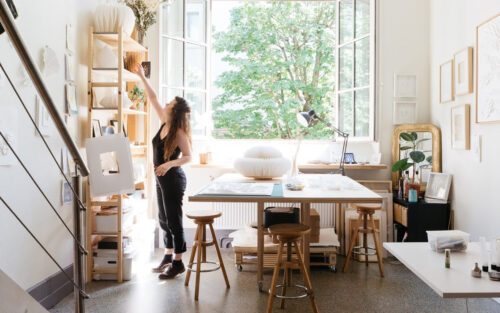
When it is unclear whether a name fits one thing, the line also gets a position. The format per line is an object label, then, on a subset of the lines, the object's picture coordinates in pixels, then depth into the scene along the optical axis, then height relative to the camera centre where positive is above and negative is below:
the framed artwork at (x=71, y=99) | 3.36 +0.37
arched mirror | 4.29 -0.01
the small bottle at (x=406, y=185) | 4.27 -0.35
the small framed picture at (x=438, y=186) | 4.01 -0.35
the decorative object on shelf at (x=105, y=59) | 3.70 +0.74
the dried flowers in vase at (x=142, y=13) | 4.17 +1.28
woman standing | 3.62 -0.14
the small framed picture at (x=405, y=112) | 4.61 +0.38
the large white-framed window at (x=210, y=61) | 4.75 +0.96
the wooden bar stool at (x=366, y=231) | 3.88 -0.74
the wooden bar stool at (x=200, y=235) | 3.22 -0.65
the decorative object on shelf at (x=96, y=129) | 3.68 +0.16
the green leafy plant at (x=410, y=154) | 4.29 -0.05
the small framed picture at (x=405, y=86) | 4.64 +0.66
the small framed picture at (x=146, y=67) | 4.15 +0.76
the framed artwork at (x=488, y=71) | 3.13 +0.57
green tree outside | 6.94 +1.29
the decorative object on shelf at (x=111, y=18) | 3.68 +1.08
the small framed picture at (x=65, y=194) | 3.30 -0.35
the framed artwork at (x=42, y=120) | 2.91 +0.19
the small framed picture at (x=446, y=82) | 3.99 +0.62
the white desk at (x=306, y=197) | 2.55 -0.28
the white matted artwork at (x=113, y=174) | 3.42 -0.15
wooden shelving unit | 3.58 +0.32
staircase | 1.80 -0.63
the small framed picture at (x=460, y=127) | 3.62 +0.19
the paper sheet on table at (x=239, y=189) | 2.66 -0.26
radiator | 4.74 -0.70
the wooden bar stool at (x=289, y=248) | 2.74 -0.63
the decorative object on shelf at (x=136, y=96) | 4.18 +0.49
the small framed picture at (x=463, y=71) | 3.56 +0.65
